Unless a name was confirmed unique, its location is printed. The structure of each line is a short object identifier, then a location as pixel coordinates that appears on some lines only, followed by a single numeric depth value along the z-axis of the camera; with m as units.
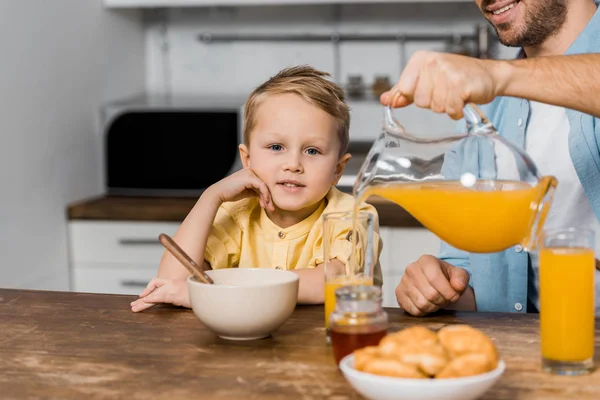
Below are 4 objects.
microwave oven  3.01
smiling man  1.65
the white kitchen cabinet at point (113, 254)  2.90
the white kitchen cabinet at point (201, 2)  3.04
